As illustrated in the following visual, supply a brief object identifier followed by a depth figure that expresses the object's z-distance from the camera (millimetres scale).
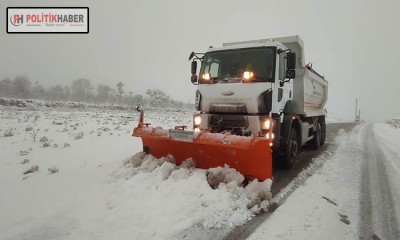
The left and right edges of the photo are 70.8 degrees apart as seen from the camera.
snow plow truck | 5176
